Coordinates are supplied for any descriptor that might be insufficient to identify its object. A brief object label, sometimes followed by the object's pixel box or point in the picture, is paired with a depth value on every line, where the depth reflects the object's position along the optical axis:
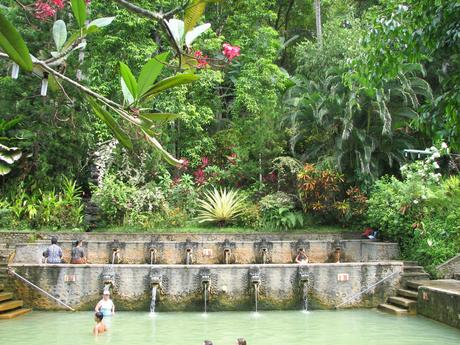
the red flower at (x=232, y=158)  17.81
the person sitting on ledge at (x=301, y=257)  12.97
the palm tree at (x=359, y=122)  14.85
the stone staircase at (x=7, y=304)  10.28
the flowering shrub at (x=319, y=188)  15.08
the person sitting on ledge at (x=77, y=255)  12.28
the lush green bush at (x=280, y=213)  15.26
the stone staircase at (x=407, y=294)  10.76
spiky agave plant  15.73
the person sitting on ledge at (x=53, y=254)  11.98
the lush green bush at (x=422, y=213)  12.28
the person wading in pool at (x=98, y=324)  8.77
